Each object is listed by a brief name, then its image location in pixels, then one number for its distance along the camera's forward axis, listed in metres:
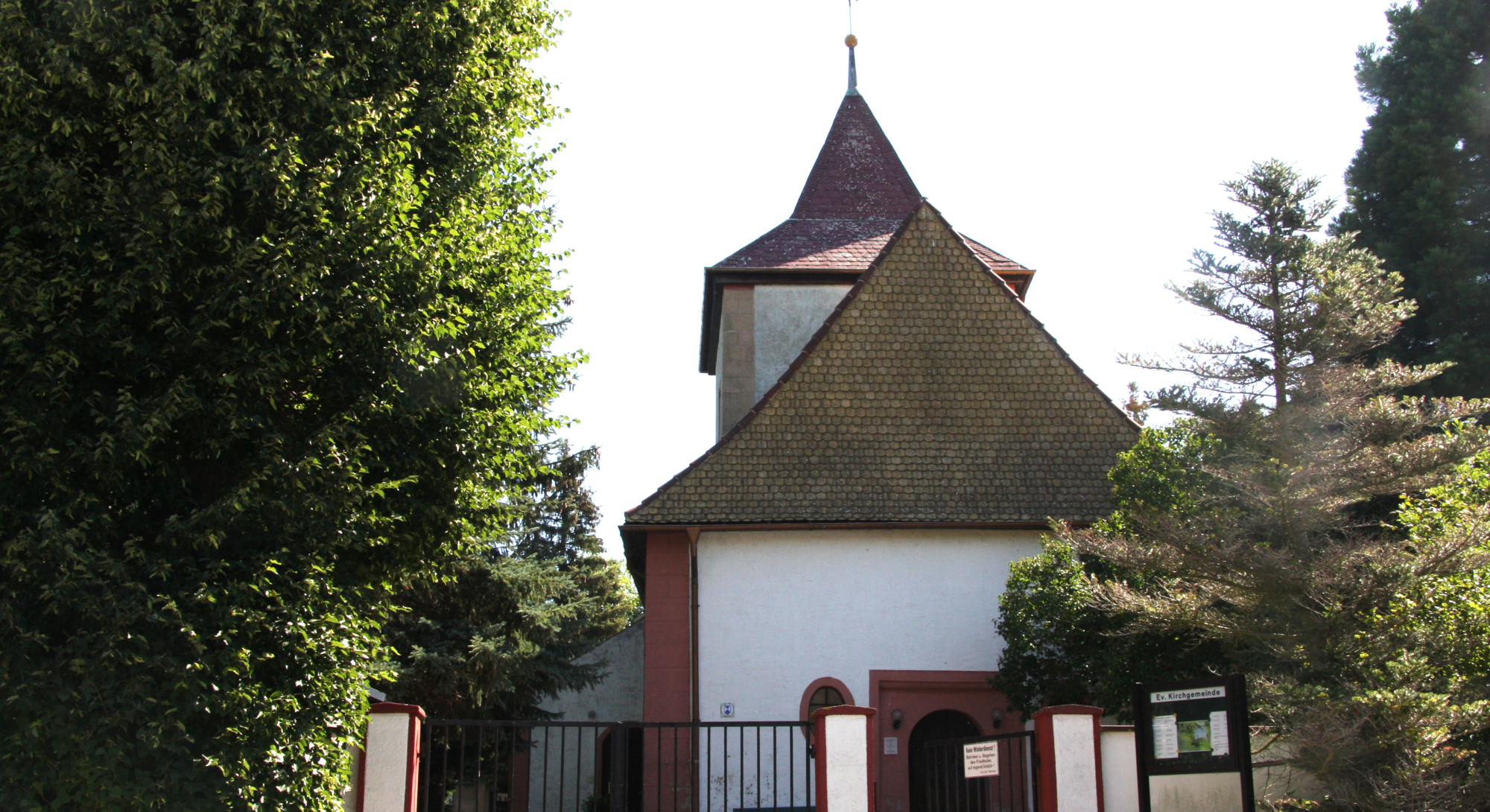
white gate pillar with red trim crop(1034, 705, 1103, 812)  9.80
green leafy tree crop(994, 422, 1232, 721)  13.09
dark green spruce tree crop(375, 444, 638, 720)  19.53
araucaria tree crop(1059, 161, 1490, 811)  9.00
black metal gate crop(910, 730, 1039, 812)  14.38
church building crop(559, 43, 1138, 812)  16.12
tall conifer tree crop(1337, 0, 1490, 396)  21.92
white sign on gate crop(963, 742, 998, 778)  9.60
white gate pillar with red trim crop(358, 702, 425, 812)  9.26
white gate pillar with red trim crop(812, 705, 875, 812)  9.97
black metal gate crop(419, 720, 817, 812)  9.72
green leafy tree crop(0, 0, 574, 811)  7.21
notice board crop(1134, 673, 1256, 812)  7.90
